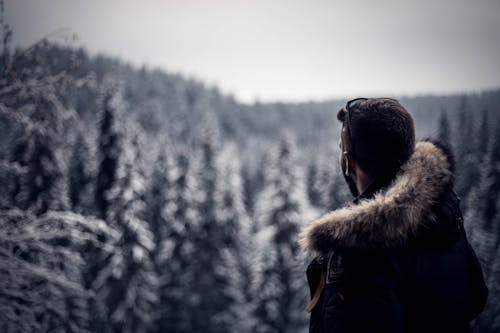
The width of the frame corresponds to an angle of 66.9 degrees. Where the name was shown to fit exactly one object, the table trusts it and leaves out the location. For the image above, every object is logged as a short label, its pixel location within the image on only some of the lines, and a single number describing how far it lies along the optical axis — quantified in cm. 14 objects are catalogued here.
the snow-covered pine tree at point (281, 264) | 2133
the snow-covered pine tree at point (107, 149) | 2039
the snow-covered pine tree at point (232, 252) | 2414
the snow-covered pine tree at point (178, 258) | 2480
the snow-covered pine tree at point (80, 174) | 2990
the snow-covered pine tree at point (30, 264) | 456
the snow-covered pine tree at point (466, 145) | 1961
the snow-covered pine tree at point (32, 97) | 484
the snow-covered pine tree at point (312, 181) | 4669
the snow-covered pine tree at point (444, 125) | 2718
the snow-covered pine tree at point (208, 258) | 2414
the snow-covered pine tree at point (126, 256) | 1977
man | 194
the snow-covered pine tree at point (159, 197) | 2655
